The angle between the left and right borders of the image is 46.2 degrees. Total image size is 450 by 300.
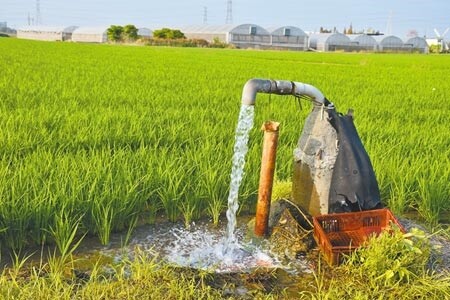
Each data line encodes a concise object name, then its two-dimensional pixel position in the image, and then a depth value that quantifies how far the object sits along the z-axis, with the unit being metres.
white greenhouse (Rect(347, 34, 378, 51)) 53.19
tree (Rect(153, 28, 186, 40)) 51.03
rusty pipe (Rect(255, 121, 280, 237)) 2.41
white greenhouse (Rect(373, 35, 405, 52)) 54.25
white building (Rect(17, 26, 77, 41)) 62.62
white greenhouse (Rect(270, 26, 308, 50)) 52.22
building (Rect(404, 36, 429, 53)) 54.50
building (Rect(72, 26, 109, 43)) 56.20
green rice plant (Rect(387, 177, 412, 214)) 3.04
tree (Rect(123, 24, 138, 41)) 51.62
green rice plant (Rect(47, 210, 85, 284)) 2.11
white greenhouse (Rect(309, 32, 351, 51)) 52.44
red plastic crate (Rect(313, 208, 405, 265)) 2.38
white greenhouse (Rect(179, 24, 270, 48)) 50.81
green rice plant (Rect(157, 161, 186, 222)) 2.75
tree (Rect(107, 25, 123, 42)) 51.81
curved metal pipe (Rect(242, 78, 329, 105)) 2.31
